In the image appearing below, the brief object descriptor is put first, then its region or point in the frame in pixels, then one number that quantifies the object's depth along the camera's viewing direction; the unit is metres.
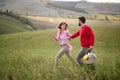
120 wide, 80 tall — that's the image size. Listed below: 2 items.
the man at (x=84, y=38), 6.62
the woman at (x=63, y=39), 7.14
